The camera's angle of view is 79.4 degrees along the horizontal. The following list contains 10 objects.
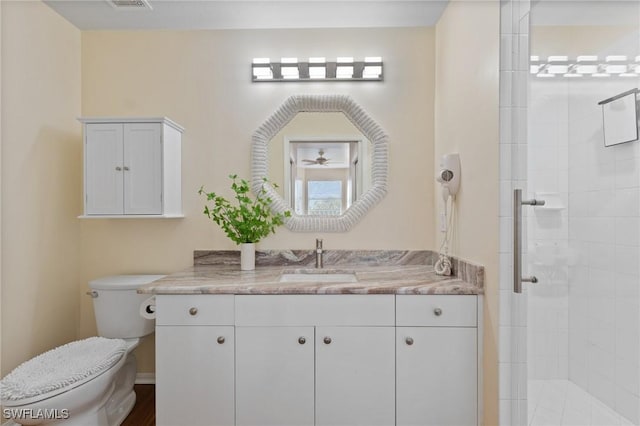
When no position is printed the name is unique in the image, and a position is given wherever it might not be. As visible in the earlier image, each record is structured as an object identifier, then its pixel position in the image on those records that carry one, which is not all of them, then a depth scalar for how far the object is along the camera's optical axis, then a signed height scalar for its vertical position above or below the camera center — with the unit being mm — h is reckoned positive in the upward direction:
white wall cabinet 2279 +259
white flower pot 2344 -277
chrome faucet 2436 -270
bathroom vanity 1841 -687
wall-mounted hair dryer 2070 +198
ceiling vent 2152 +1174
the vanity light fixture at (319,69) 2475 +912
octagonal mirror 2502 +323
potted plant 2340 -58
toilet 1669 -756
